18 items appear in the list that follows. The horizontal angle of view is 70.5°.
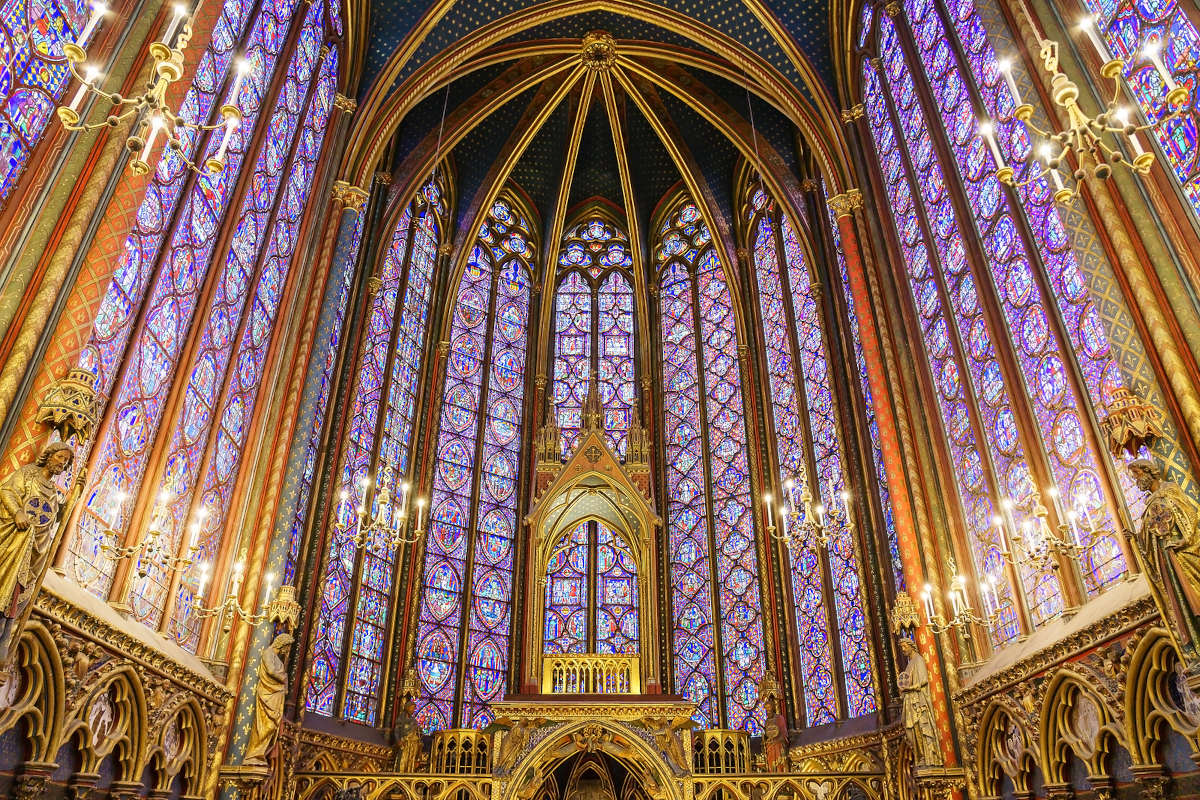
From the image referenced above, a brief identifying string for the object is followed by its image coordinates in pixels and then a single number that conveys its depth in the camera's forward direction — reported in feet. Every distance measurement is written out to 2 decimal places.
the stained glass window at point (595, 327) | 68.80
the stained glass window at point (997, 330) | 30.04
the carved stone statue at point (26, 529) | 21.06
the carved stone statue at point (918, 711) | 36.24
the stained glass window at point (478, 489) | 55.52
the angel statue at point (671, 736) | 41.51
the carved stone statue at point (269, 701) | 35.70
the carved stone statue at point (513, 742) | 41.19
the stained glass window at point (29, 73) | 24.38
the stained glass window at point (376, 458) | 49.57
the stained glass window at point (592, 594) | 56.85
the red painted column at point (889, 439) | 37.19
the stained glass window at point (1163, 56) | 25.39
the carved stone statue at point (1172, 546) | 22.24
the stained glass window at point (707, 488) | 56.59
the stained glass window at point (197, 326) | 29.73
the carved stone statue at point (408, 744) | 46.29
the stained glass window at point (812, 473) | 49.08
